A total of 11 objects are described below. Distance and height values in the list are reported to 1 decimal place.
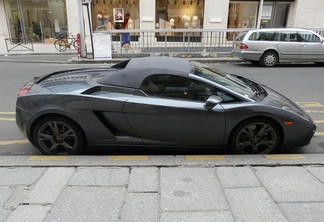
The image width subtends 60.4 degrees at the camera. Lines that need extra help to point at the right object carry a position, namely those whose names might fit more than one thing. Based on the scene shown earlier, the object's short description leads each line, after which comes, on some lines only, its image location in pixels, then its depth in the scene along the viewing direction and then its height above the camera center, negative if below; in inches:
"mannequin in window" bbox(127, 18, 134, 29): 753.0 +2.3
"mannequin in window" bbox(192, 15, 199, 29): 754.8 +7.0
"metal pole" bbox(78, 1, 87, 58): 503.2 -20.4
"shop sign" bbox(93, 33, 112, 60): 501.7 -39.0
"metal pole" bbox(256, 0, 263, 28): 721.3 +31.5
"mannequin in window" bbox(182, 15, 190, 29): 754.8 +11.9
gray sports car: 135.9 -42.7
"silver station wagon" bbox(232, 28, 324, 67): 437.1 -29.4
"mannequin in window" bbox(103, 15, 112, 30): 754.8 +1.6
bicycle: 657.0 -46.2
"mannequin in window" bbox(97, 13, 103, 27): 749.1 +10.5
